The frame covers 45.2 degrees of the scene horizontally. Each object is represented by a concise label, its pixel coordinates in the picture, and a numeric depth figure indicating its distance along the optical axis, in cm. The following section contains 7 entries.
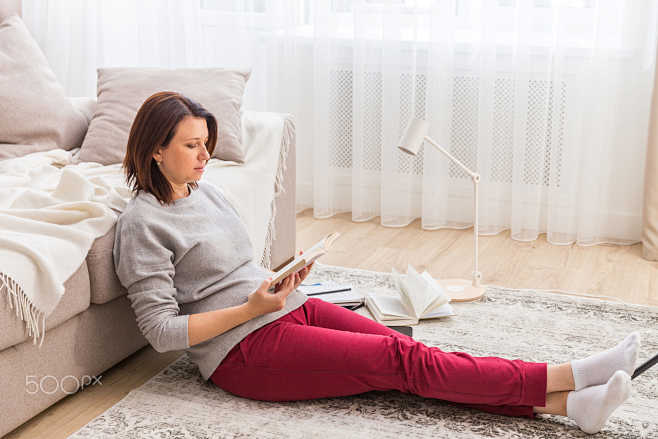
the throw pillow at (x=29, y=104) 271
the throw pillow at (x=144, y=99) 270
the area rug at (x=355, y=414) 181
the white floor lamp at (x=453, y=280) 255
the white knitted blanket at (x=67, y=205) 176
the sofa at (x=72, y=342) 175
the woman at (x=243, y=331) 178
